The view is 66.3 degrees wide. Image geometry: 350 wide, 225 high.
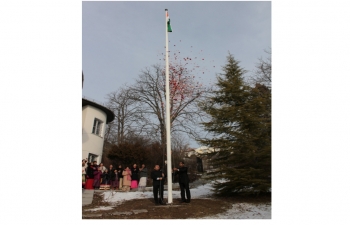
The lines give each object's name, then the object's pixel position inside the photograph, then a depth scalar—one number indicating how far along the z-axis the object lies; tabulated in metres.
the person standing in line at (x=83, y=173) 13.19
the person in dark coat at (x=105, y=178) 14.30
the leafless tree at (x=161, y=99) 21.36
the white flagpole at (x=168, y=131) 8.90
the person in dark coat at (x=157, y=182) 9.66
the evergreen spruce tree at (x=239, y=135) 10.47
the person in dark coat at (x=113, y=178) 14.42
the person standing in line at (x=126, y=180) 14.08
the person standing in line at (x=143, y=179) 15.10
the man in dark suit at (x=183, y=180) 9.69
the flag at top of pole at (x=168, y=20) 10.08
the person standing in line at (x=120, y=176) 14.49
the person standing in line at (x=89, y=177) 12.84
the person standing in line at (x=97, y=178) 13.30
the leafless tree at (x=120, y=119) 28.81
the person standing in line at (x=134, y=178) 14.53
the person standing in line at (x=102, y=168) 14.50
